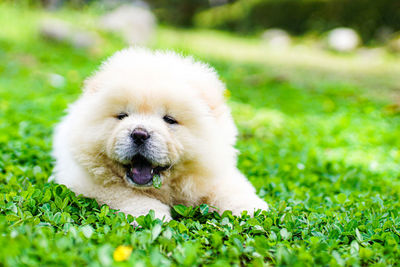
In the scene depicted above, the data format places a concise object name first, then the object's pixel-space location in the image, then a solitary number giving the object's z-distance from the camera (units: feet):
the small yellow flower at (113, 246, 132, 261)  5.78
